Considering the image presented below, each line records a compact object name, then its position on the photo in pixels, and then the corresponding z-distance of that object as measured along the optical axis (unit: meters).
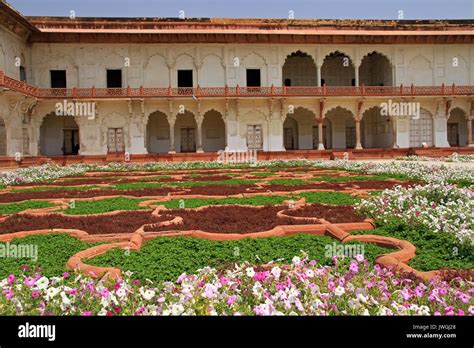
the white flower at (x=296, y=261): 2.82
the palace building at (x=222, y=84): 24.91
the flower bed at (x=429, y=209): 4.43
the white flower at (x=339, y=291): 2.36
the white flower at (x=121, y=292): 2.33
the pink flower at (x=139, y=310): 2.21
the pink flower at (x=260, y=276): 2.63
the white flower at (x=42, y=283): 2.44
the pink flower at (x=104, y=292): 2.34
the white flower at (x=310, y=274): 2.68
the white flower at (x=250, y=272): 2.60
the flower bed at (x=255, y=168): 10.55
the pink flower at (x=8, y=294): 2.34
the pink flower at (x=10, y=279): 2.61
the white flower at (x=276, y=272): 2.59
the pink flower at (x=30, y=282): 2.49
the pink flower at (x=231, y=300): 2.26
